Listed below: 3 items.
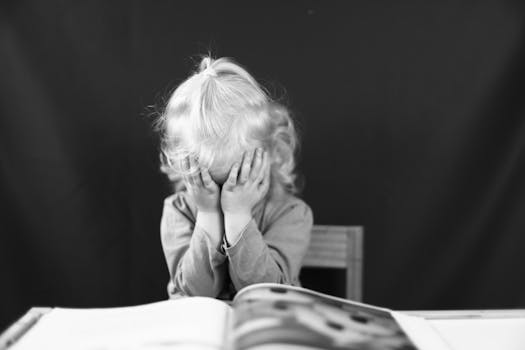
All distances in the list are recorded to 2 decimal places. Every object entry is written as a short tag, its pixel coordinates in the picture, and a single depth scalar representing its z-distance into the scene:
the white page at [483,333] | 0.54
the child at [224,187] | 0.81
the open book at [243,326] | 0.47
